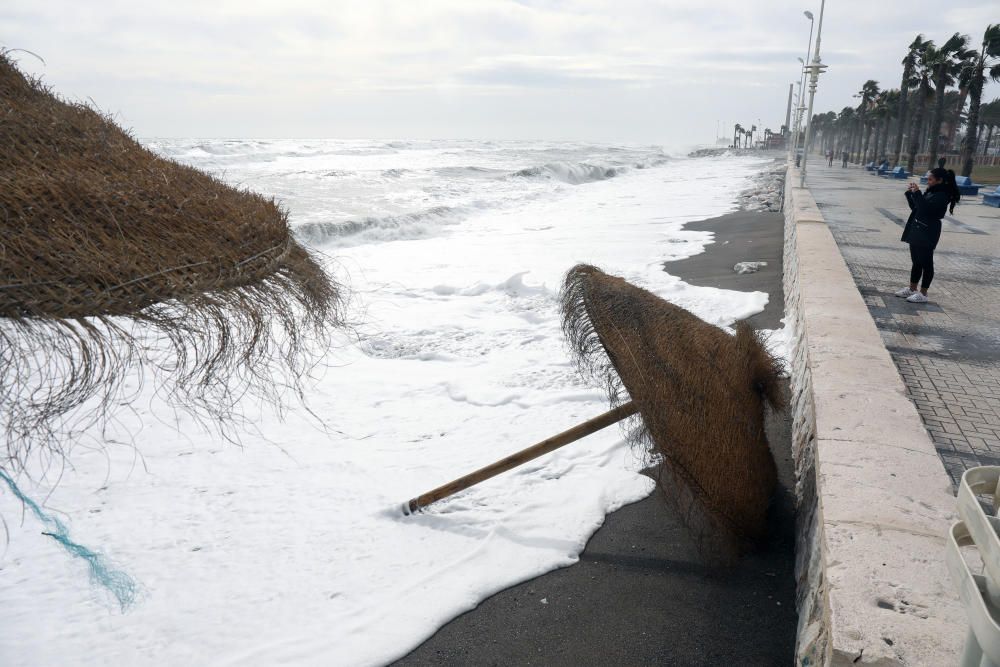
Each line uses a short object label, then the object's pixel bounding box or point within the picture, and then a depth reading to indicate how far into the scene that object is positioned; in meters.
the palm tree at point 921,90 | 31.06
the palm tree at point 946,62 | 29.08
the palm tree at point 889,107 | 45.28
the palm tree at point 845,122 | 77.57
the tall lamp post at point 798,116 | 35.16
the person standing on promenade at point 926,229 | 6.57
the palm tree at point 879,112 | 44.74
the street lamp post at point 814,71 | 20.12
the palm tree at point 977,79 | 23.98
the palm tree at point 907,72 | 36.43
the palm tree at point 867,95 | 56.19
